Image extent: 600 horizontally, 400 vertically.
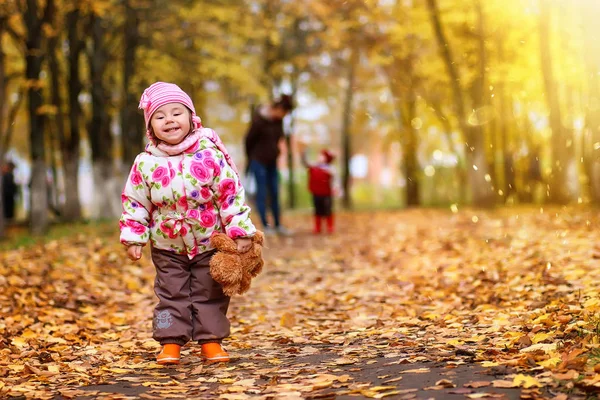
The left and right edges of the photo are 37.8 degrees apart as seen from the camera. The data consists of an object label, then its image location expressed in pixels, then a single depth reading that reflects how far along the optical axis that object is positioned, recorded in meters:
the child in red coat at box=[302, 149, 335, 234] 16.47
